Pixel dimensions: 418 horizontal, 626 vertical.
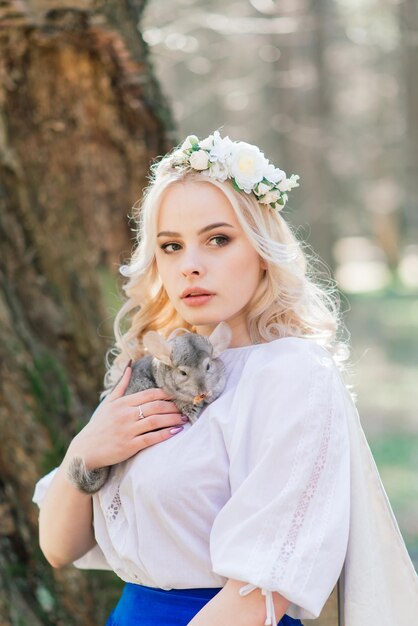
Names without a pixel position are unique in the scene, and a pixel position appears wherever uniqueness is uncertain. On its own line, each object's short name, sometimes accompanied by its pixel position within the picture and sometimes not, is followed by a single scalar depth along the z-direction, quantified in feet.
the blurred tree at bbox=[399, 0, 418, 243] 34.76
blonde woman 6.93
